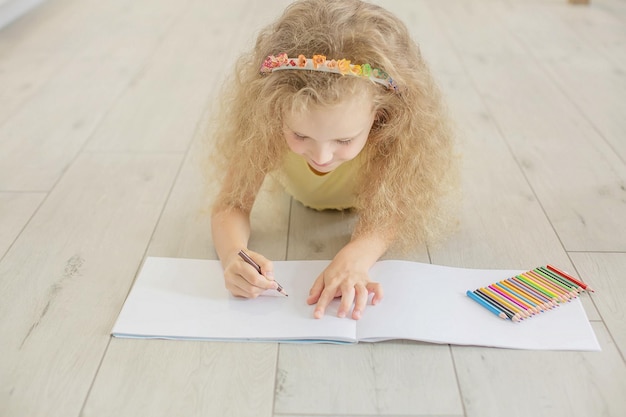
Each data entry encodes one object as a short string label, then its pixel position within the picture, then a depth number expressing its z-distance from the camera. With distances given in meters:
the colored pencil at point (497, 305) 1.10
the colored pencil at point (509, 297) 1.12
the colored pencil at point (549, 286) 1.15
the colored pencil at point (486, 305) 1.11
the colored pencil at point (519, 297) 1.11
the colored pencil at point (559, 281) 1.17
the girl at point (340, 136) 1.07
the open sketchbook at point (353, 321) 1.08
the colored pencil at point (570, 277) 1.19
